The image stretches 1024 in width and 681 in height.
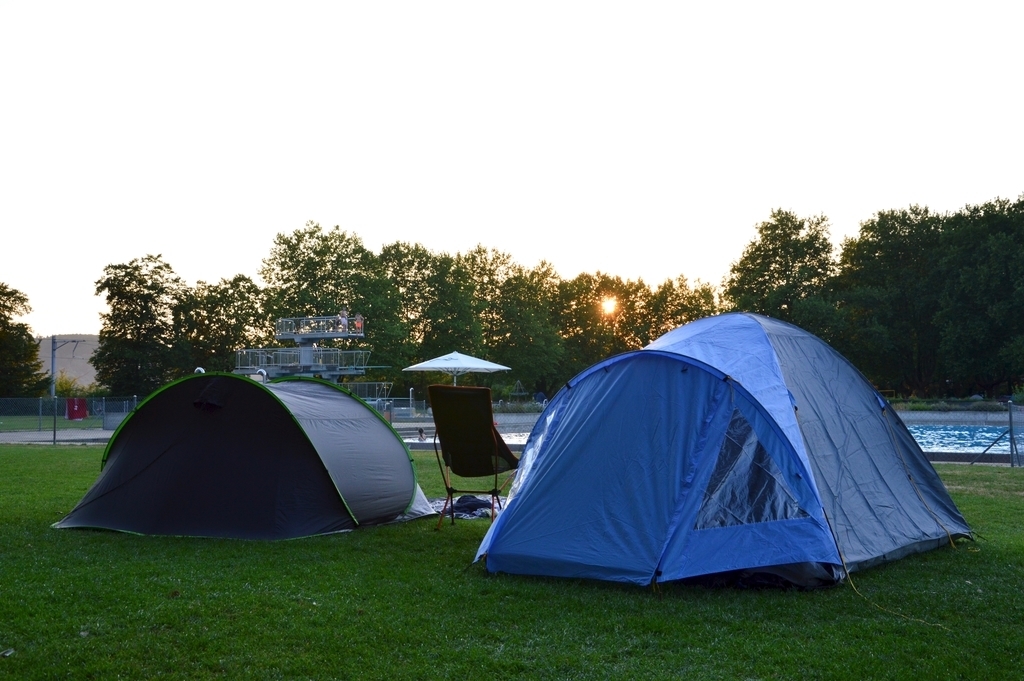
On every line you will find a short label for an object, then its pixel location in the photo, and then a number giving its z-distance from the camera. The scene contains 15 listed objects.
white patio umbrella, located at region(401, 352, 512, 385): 27.88
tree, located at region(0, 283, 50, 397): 52.78
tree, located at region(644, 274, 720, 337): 63.09
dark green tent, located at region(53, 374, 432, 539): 8.00
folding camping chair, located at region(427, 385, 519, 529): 8.09
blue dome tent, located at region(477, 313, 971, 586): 5.69
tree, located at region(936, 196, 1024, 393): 40.72
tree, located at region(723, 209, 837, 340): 49.44
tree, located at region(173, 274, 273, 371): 54.41
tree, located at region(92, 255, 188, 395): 53.03
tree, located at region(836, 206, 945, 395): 45.88
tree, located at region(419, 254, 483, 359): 54.50
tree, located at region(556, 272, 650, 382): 63.12
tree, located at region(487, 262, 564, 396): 56.81
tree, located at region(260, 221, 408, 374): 52.88
